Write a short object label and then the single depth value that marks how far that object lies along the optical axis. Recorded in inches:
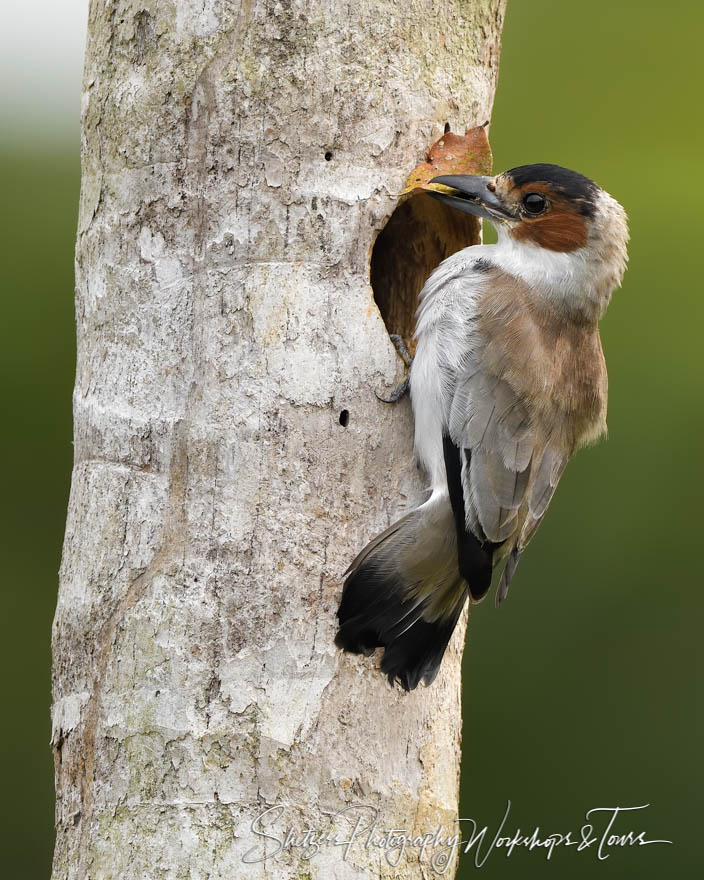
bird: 264.4
